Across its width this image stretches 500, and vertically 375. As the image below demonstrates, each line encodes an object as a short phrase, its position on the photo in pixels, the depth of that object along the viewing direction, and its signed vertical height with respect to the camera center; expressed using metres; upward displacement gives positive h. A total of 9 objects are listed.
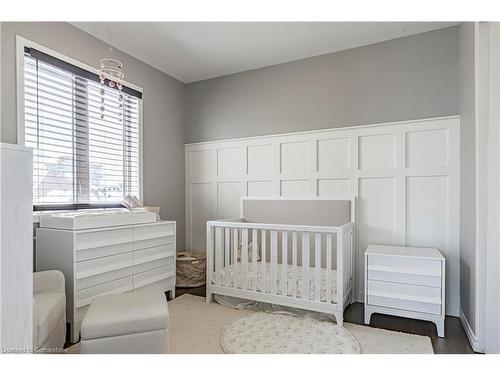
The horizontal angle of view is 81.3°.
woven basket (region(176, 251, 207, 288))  3.28 -0.96
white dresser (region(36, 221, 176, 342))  2.05 -0.57
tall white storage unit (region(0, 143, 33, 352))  1.11 -0.24
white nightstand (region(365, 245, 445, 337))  2.12 -0.74
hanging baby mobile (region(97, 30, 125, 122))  2.72 +1.16
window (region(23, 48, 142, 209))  2.27 +0.46
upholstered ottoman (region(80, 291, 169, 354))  1.56 -0.78
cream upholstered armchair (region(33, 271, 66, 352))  1.55 -0.71
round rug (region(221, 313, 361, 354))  1.89 -1.06
